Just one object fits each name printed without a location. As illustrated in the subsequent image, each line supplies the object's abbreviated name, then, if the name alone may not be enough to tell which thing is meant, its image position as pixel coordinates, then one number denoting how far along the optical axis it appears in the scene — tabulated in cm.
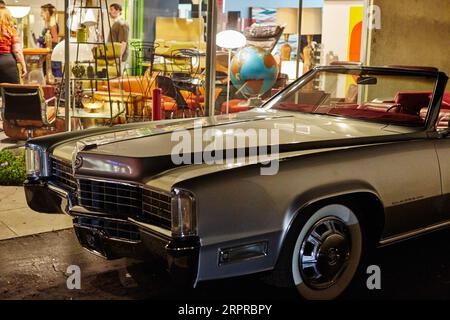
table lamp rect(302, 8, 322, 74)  1031
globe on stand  900
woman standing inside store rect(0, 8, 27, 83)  909
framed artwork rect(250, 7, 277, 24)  937
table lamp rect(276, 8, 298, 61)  971
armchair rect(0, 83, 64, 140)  819
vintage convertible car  317
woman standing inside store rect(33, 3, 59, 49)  994
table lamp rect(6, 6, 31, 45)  1044
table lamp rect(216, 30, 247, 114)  858
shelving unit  762
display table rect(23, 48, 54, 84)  1028
